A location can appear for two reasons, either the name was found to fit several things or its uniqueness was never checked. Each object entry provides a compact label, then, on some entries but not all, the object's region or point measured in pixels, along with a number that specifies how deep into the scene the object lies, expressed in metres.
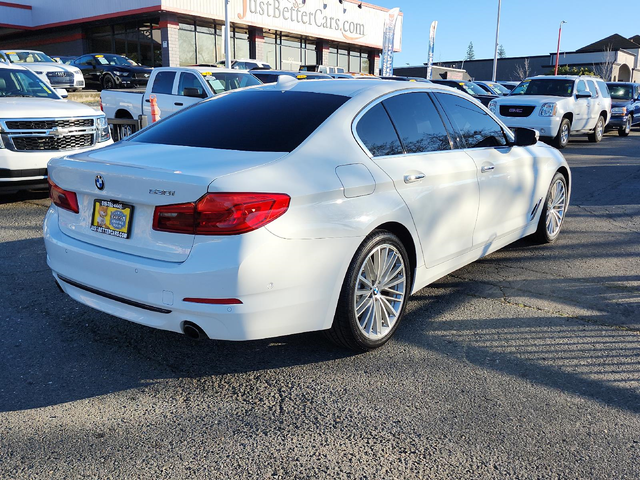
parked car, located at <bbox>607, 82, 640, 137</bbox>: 20.94
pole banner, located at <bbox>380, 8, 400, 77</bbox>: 32.68
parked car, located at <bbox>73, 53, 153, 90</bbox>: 26.44
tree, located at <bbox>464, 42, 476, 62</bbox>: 168.38
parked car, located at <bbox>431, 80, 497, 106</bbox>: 19.45
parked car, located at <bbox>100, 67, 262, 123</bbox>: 12.32
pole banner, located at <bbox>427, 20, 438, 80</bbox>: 37.91
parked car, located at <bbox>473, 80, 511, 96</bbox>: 23.61
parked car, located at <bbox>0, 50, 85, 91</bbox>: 22.00
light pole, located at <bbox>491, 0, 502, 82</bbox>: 47.56
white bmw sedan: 3.05
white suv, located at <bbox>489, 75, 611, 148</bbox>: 15.50
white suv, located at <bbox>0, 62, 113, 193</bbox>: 7.48
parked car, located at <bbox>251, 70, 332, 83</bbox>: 15.39
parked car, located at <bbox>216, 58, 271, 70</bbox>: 21.75
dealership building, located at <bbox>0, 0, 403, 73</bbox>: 34.72
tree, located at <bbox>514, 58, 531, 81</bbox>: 62.94
